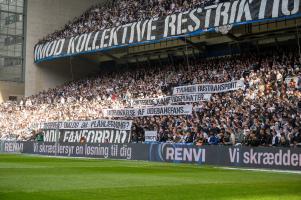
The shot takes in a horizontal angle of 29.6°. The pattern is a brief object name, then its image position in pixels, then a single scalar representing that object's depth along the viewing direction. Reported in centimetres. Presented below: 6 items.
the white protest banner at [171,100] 3918
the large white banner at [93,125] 3959
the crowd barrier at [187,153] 2528
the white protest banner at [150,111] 3766
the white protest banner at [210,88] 3689
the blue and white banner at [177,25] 3766
